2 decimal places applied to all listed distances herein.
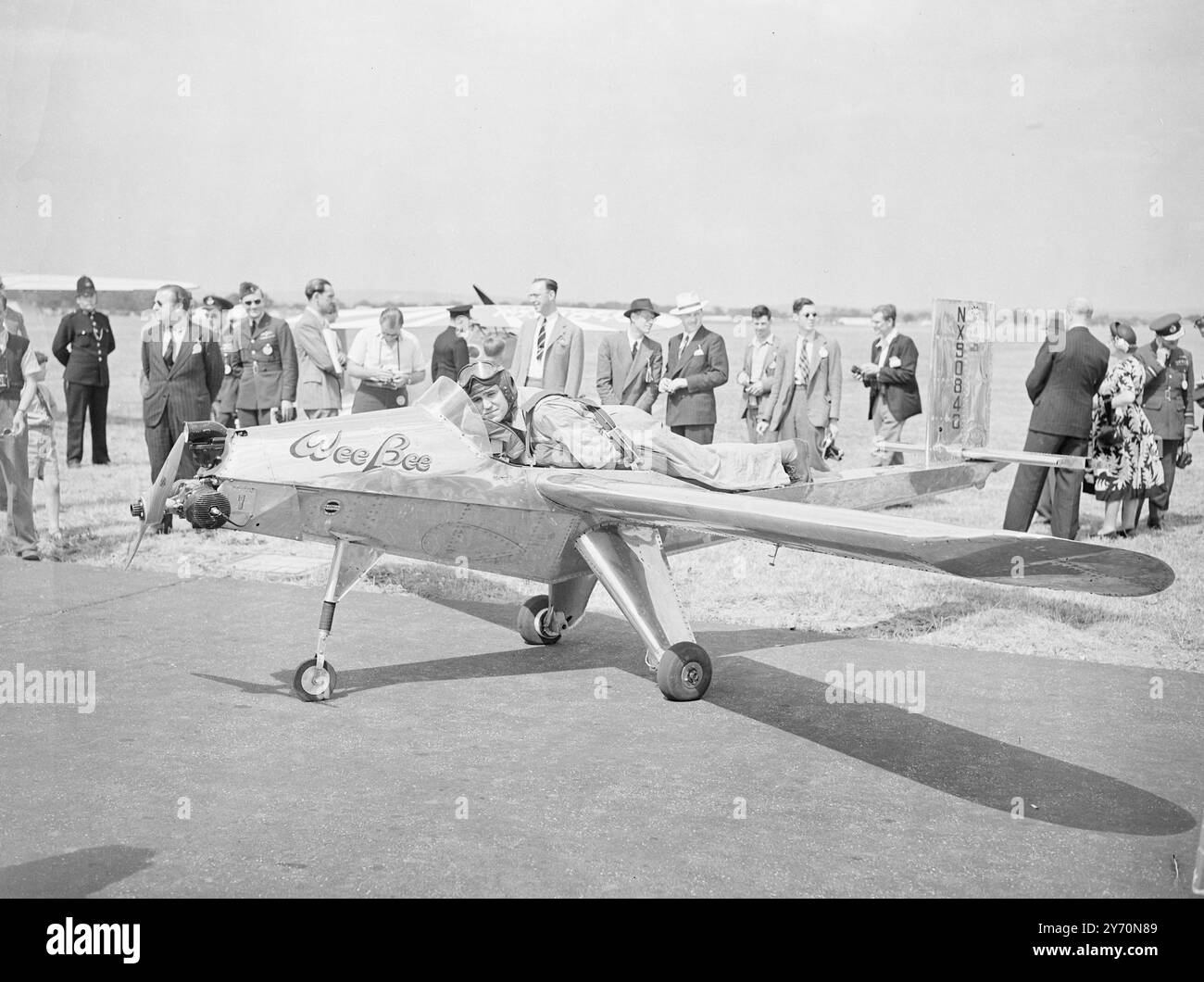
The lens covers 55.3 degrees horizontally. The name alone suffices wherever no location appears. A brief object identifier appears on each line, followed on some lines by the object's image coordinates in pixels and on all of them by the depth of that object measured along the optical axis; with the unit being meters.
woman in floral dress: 11.43
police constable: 15.02
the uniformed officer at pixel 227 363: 13.80
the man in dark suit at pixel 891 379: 13.09
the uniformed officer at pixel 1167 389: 12.23
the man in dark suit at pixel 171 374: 10.89
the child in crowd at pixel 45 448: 9.76
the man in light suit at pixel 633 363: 11.84
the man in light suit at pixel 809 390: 12.16
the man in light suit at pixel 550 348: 10.05
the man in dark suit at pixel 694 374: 11.83
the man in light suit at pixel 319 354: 11.16
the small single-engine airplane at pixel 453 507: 5.78
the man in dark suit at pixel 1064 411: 9.91
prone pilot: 6.50
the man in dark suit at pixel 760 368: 13.17
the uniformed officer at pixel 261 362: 12.09
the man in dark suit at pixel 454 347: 13.27
